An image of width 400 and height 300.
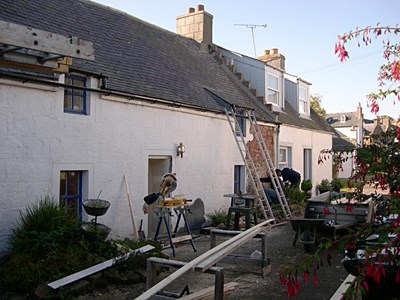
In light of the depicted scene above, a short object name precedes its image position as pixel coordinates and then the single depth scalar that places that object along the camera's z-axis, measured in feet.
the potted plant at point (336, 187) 32.58
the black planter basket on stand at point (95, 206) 25.82
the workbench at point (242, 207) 36.68
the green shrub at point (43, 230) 23.31
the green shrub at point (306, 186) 62.54
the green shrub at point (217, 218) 41.45
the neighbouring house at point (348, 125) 122.93
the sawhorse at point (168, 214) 28.99
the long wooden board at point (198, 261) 14.96
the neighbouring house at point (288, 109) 58.23
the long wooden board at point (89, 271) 20.15
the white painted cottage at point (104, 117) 25.09
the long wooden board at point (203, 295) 17.93
